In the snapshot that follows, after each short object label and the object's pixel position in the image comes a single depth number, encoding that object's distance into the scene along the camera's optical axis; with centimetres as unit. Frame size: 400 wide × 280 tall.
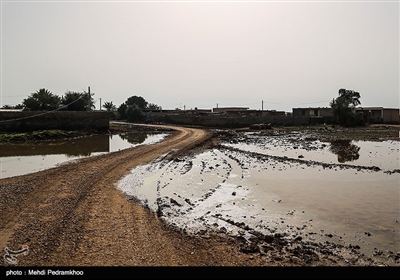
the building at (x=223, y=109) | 8715
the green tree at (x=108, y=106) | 9228
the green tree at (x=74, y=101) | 4923
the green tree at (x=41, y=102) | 4474
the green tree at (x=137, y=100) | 11369
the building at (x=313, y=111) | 6844
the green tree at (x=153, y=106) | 9779
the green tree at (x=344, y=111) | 5428
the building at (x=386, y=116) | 6206
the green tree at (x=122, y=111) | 7646
